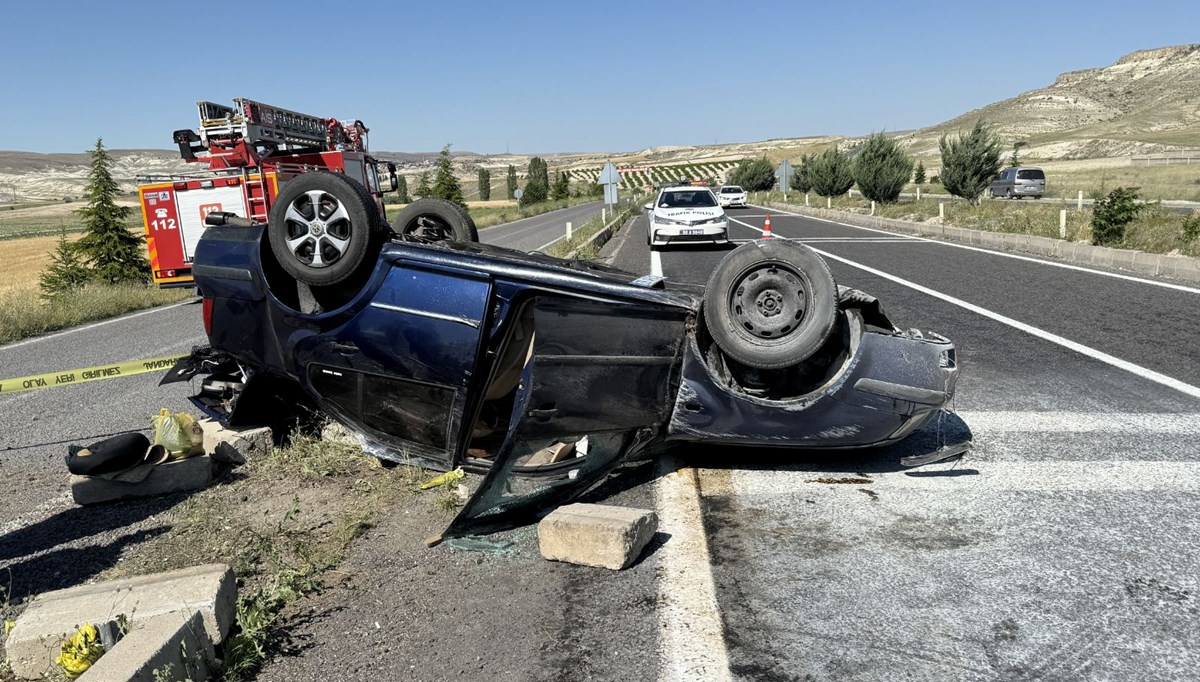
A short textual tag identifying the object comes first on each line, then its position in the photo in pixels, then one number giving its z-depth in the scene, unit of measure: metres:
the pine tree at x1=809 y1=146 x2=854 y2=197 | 47.09
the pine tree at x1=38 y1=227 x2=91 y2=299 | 16.72
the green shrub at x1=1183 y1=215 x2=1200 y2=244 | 12.30
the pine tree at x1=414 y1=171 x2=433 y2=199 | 45.27
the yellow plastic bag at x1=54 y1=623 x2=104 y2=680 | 2.50
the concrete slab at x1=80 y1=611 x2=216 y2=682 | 2.31
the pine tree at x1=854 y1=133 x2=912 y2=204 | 34.44
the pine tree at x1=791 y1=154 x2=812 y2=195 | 53.75
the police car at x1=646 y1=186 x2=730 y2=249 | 18.44
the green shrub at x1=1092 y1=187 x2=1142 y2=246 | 14.12
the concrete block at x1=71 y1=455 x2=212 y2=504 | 4.20
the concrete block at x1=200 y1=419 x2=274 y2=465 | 4.56
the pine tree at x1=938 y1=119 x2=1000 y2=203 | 30.55
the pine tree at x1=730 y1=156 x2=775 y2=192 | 68.50
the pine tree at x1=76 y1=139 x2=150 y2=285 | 17.88
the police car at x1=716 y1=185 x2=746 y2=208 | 47.62
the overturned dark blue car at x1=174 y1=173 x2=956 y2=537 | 3.72
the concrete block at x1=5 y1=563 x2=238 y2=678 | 2.63
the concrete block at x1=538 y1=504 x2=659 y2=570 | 3.23
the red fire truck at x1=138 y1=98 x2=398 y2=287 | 14.59
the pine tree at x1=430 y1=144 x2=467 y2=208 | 43.62
